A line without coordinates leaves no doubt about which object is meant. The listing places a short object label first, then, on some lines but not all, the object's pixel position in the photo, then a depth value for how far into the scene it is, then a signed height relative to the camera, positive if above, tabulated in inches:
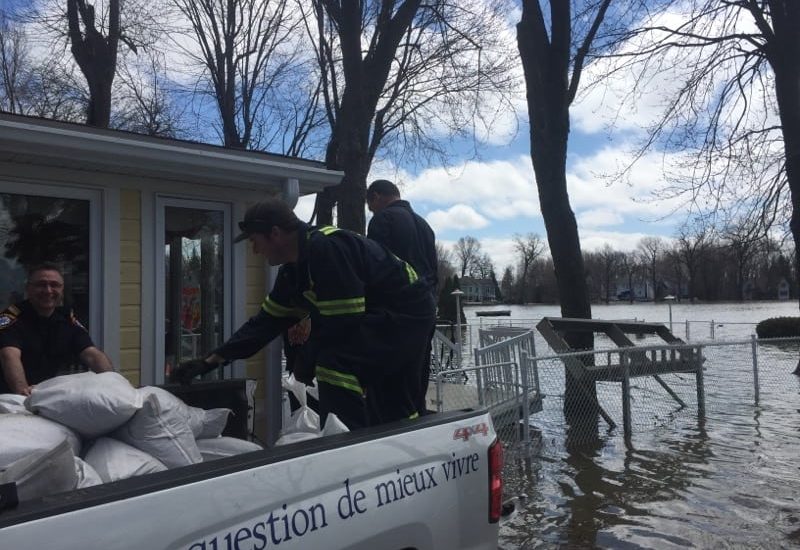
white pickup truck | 59.8 -19.2
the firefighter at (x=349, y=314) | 112.9 -1.0
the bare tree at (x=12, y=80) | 743.7 +253.6
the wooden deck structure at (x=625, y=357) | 325.1 -27.3
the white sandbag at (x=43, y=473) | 66.7 -15.4
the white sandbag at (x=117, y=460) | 83.9 -18.3
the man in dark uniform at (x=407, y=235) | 171.6 +17.7
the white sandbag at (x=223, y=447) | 113.7 -22.4
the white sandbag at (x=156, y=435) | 94.2 -16.6
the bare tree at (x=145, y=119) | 748.0 +210.9
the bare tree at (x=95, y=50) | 589.6 +227.5
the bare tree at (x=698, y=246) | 570.6 +49.1
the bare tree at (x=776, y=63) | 517.0 +179.6
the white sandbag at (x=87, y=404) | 91.0 -11.8
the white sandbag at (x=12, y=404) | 105.2 -13.6
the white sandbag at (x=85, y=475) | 74.8 -17.7
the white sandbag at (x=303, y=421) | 118.6 -19.5
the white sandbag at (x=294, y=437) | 106.9 -19.8
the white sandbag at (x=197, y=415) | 101.3 -17.7
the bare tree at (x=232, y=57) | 761.0 +281.9
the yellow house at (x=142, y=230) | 177.5 +23.3
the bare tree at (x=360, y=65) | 479.5 +177.7
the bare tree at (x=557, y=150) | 386.9 +84.9
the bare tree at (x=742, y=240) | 582.9 +50.0
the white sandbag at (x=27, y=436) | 76.4 -14.2
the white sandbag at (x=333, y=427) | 95.3 -16.2
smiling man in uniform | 156.6 -4.4
